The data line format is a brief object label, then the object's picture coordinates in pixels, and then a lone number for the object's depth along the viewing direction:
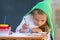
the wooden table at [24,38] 1.32
